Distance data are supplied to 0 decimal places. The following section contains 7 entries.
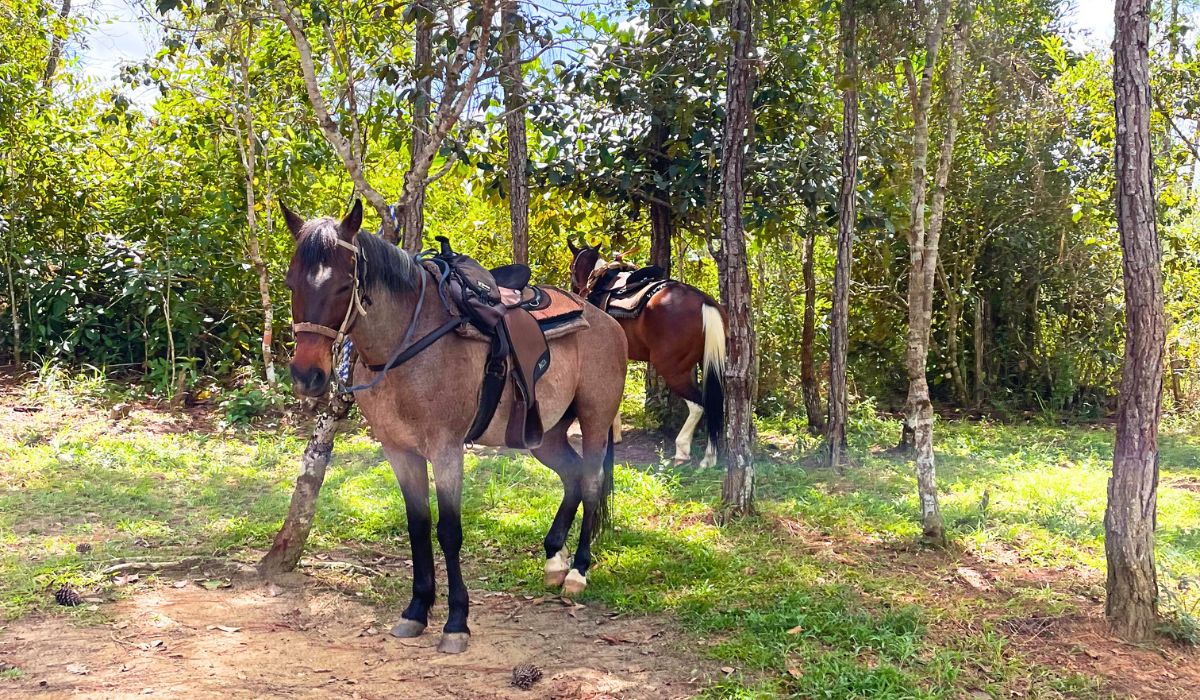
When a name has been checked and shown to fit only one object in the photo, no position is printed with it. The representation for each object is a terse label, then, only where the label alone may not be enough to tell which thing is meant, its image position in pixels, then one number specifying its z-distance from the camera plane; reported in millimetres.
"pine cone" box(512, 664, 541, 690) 3174
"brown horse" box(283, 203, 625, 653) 3137
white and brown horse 7562
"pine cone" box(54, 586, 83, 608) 3674
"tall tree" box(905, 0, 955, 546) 4742
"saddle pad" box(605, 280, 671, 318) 7801
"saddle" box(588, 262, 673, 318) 7828
